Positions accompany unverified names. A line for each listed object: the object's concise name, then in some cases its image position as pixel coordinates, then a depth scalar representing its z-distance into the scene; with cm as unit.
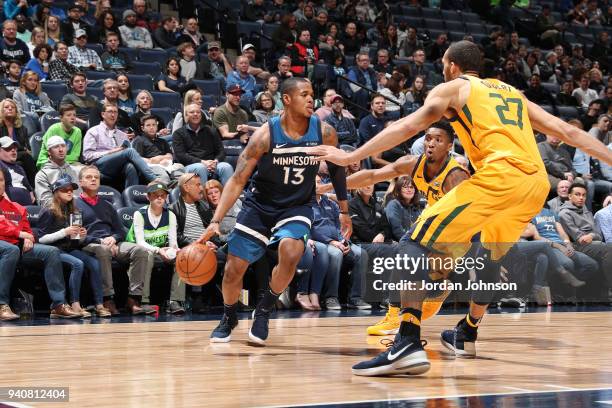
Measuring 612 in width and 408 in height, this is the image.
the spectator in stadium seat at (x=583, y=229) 1208
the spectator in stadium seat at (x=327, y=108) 1309
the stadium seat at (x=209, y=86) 1363
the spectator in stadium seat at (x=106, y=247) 950
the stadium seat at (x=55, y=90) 1201
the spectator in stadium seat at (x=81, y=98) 1148
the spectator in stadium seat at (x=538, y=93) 1731
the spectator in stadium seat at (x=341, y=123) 1313
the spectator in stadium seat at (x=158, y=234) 969
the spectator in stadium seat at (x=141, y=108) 1166
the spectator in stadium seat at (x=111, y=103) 1134
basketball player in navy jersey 674
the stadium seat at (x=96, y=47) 1326
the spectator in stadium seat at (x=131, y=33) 1402
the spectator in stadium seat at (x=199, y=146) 1127
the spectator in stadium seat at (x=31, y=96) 1132
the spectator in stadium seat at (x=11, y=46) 1230
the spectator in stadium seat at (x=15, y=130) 1034
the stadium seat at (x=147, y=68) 1356
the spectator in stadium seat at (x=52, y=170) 993
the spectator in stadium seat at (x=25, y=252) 889
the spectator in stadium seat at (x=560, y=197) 1262
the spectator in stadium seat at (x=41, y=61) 1224
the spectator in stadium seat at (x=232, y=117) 1220
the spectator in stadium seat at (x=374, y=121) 1347
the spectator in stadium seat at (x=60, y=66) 1236
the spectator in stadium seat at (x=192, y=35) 1442
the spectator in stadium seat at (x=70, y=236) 922
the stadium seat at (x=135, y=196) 1063
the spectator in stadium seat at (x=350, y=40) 1680
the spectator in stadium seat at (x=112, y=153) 1073
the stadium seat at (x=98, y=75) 1272
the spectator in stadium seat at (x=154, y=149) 1103
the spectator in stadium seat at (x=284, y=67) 1407
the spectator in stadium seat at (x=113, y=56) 1311
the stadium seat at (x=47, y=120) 1108
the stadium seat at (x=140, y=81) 1303
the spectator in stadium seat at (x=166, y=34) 1452
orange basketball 719
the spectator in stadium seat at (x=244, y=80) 1358
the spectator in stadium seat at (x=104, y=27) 1364
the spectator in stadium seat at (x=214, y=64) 1403
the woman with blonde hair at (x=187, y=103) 1174
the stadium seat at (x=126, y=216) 1028
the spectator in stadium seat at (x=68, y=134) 1046
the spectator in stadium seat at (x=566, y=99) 1772
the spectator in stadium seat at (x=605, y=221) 1236
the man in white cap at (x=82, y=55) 1280
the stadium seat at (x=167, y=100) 1284
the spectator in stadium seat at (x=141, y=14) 1427
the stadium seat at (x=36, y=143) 1077
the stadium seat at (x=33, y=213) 973
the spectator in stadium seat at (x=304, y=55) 1481
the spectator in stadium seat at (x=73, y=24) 1327
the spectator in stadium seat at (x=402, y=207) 1107
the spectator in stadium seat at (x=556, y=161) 1346
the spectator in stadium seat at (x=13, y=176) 977
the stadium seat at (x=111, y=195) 1041
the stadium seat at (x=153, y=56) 1398
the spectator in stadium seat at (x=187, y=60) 1366
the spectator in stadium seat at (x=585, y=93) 1792
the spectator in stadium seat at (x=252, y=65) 1434
